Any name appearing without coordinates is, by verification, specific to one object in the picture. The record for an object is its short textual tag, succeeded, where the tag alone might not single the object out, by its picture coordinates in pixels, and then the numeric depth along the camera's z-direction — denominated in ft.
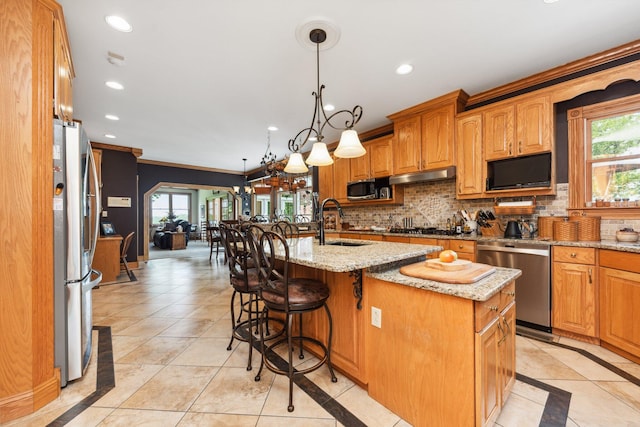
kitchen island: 3.84
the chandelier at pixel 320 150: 6.66
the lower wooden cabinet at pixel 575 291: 7.29
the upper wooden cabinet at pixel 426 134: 10.84
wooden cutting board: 4.16
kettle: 9.18
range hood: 10.91
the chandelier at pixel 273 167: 14.07
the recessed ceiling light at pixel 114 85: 9.66
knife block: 10.17
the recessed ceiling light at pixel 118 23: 6.39
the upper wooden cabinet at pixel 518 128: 8.78
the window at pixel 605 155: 7.93
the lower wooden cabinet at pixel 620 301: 6.44
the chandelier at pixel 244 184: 27.50
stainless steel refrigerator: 5.42
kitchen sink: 7.85
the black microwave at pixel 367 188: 14.18
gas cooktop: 11.15
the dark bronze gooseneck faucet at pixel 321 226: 7.50
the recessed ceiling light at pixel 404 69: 8.56
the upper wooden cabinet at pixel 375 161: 13.42
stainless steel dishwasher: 7.96
